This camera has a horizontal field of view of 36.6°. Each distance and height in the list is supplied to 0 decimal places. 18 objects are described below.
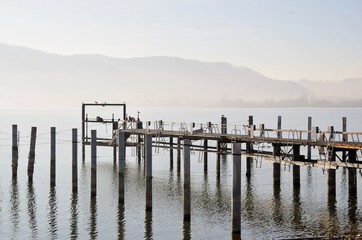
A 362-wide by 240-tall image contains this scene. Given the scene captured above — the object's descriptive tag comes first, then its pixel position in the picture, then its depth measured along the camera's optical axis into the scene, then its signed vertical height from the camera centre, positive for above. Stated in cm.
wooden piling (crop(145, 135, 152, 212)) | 3375 -332
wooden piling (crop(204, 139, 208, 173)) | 5265 -535
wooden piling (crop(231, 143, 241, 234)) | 2755 -365
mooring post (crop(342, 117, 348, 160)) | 3496 -210
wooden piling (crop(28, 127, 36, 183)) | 4759 -392
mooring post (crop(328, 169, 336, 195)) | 3831 -522
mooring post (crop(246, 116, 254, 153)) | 3999 -215
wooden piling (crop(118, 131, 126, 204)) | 3694 -370
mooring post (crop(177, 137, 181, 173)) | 5508 -520
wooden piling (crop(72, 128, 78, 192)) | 4347 -405
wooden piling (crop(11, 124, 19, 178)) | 4800 -332
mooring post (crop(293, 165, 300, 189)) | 4228 -523
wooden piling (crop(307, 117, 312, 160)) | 4050 -195
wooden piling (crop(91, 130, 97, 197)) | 3988 -384
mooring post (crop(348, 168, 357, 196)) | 3932 -537
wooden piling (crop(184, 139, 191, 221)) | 3086 -408
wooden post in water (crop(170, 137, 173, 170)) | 5569 -518
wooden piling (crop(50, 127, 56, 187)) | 4538 -395
